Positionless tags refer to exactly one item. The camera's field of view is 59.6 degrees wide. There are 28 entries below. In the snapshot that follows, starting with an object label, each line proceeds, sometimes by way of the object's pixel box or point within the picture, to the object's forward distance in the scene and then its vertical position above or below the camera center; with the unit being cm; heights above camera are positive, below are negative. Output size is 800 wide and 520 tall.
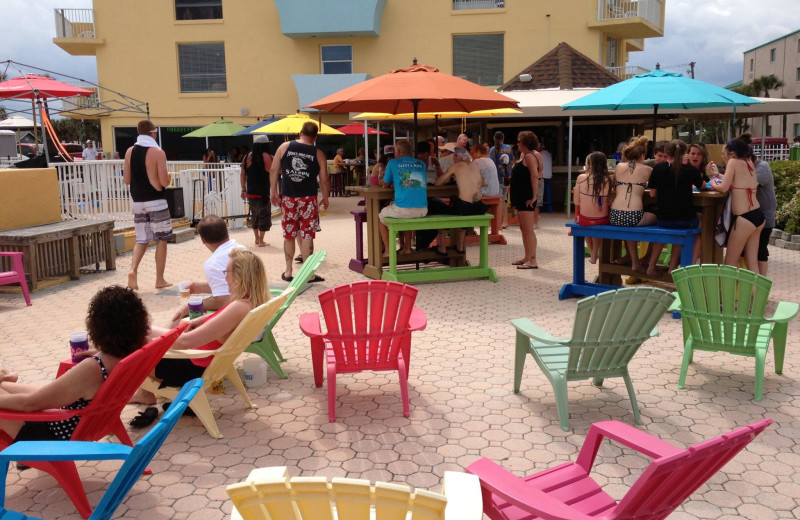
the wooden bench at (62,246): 845 -103
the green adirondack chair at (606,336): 429 -110
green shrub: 1154 -65
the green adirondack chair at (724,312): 486 -108
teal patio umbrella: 758 +73
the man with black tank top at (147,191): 812 -29
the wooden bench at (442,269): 857 -110
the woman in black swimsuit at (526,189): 961 -39
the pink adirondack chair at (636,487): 221 -111
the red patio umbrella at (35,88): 1211 +138
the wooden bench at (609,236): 712 -83
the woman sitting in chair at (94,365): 335 -96
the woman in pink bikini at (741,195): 716 -38
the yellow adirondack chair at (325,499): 185 -89
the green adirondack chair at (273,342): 513 -131
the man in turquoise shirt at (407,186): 856 -29
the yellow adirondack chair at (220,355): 415 -115
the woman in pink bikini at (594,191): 784 -35
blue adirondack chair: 262 -107
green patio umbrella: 2127 +111
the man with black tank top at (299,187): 881 -29
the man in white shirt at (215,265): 512 -73
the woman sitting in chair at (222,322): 427 -97
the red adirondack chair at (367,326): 452 -106
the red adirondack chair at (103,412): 323 -116
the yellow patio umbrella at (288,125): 1366 +77
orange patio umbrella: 799 +83
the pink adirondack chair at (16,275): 756 -115
